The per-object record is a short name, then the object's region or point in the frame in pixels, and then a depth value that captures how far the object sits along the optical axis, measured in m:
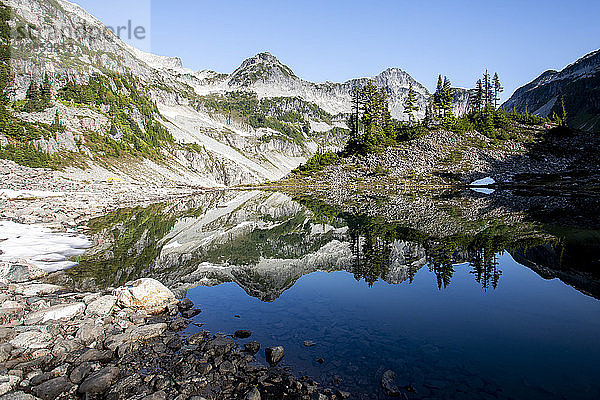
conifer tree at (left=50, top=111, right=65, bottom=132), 102.62
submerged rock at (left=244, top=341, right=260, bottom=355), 11.18
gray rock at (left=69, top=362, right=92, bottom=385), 9.41
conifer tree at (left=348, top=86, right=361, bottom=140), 101.69
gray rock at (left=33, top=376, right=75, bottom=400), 8.66
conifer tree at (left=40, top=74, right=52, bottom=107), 112.94
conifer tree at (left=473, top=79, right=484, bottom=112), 108.46
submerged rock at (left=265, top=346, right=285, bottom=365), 10.53
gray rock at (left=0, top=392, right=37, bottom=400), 8.16
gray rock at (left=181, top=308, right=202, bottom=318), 14.27
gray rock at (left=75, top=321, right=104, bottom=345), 11.66
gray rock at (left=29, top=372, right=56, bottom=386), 9.14
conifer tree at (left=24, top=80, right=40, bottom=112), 107.69
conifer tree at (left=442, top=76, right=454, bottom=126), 98.81
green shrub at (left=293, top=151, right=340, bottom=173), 96.38
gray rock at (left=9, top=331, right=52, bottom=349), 10.70
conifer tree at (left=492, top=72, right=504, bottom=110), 117.00
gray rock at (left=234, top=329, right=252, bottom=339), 12.42
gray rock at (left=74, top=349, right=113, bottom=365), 10.47
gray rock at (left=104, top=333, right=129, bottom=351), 11.24
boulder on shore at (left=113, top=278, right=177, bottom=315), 14.35
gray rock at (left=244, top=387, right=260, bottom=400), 8.45
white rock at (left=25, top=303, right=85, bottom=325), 12.46
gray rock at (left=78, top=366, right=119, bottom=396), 8.88
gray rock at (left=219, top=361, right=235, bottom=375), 9.80
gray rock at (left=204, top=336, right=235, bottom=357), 10.90
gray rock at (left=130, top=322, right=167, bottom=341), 11.92
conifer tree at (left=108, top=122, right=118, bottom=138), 124.28
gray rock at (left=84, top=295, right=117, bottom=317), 13.48
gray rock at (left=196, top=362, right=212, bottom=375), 9.76
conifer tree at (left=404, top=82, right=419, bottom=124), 105.22
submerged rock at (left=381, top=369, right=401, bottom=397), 8.73
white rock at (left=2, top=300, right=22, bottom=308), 13.23
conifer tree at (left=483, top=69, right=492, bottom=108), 110.06
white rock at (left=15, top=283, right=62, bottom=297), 15.07
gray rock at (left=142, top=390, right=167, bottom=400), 8.38
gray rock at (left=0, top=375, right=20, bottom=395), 8.66
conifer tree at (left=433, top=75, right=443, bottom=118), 100.21
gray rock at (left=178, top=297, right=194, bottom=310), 14.91
